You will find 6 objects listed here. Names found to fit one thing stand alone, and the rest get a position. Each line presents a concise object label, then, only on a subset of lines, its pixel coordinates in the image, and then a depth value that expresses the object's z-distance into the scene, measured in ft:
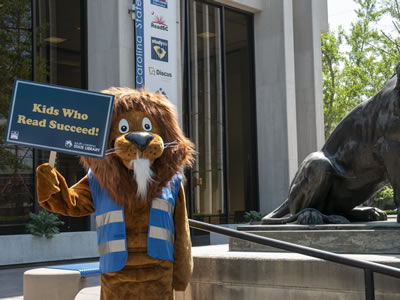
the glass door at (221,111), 56.29
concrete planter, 38.34
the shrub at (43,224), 39.88
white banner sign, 44.50
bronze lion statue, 14.15
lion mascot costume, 10.43
